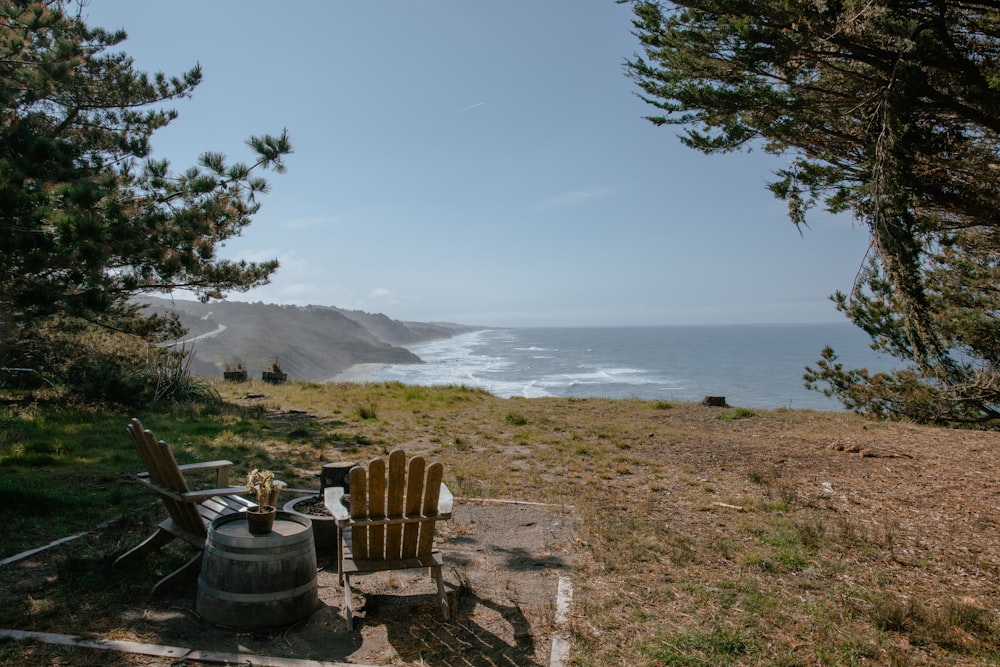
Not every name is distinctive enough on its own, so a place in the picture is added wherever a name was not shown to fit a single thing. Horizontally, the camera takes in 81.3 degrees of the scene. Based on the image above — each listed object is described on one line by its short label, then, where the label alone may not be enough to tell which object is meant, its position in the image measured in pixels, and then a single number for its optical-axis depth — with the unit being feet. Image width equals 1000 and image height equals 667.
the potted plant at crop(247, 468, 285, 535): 12.01
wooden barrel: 11.62
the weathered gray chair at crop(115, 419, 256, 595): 12.91
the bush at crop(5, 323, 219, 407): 37.52
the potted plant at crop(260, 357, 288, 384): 61.82
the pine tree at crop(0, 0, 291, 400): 19.81
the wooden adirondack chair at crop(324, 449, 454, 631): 12.34
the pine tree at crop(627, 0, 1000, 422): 17.52
